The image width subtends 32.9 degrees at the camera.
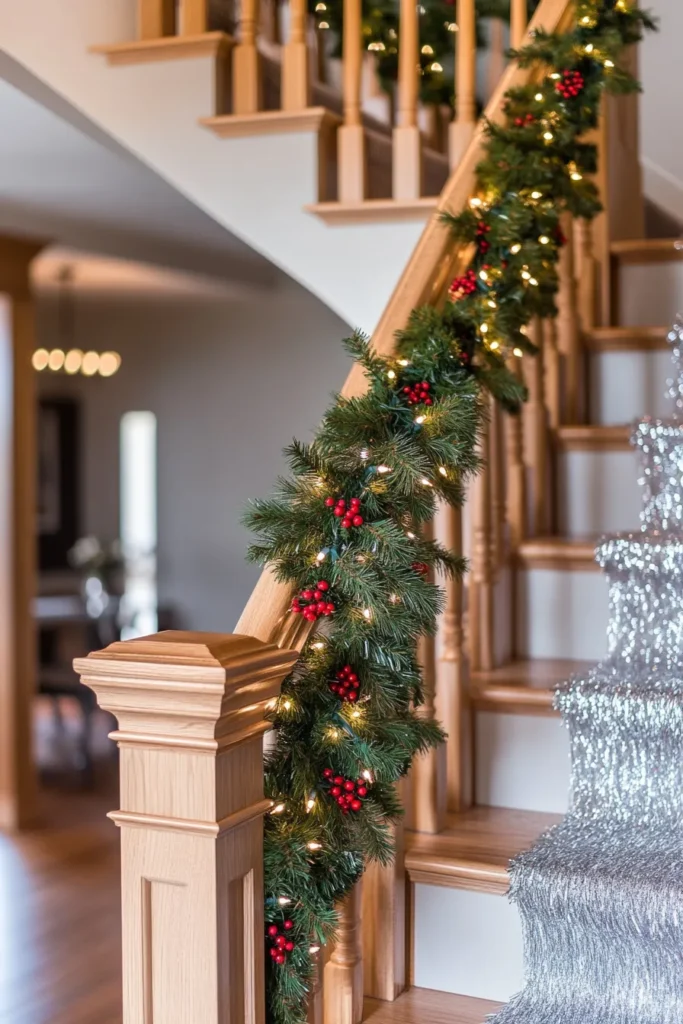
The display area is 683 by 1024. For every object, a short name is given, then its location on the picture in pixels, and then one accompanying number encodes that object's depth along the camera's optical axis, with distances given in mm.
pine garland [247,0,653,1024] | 1359
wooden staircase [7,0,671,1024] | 1214
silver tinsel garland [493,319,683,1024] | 1481
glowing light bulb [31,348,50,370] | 7765
